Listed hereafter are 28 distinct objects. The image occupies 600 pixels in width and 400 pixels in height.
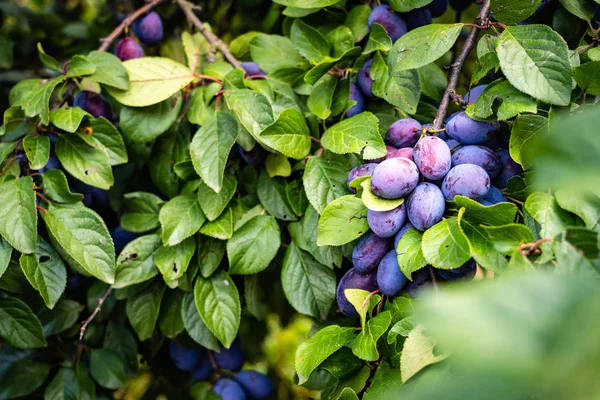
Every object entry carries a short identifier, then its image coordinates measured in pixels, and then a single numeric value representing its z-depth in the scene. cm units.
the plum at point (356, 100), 90
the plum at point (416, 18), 95
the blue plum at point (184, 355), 116
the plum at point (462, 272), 66
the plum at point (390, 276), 69
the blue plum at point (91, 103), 100
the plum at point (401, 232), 68
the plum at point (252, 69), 104
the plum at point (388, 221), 68
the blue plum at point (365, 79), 90
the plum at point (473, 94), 79
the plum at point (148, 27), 124
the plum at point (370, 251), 72
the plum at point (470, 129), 72
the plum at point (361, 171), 74
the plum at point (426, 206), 65
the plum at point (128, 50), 113
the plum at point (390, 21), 91
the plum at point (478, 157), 70
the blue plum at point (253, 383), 118
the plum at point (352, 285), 76
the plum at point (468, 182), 65
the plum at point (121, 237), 106
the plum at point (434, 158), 66
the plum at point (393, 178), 65
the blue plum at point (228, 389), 112
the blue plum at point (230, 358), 118
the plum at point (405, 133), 77
